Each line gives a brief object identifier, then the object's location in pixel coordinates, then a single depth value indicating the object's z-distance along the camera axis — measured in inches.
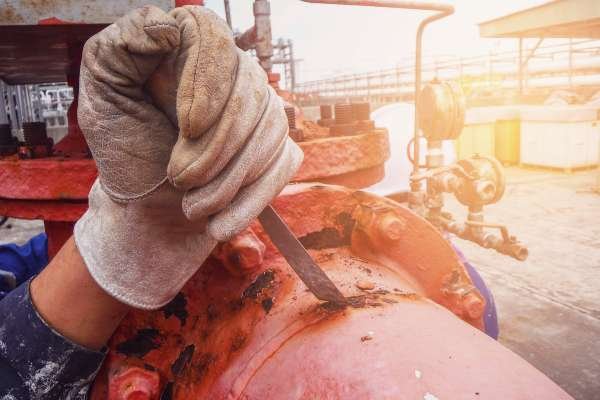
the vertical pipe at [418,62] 88.7
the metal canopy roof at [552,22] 291.9
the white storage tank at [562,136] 292.0
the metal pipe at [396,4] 67.3
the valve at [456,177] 110.3
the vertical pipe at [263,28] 66.3
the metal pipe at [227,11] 73.3
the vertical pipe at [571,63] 420.5
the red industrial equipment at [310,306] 28.0
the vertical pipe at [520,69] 414.7
